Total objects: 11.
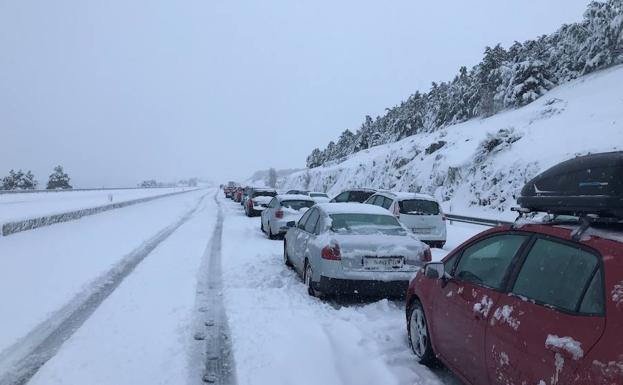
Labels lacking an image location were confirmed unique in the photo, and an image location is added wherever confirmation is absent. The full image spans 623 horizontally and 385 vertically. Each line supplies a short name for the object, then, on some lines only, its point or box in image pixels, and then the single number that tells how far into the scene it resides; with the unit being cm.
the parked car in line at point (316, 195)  2878
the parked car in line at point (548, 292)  274
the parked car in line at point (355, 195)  2031
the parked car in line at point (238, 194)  4565
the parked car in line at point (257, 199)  2589
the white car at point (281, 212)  1602
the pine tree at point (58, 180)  10126
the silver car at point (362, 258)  735
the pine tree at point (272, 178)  14784
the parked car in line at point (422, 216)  1404
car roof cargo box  312
